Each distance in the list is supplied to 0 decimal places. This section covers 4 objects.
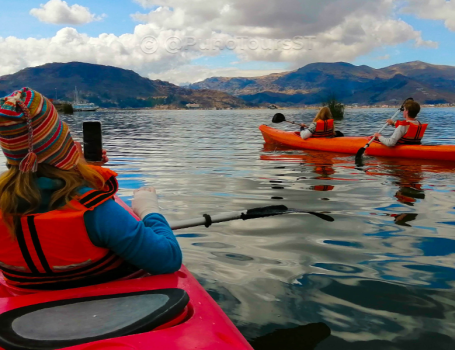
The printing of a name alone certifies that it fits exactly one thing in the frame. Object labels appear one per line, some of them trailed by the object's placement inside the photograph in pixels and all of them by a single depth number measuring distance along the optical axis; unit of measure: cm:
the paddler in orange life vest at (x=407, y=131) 1042
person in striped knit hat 180
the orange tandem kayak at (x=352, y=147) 1015
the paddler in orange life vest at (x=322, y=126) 1264
